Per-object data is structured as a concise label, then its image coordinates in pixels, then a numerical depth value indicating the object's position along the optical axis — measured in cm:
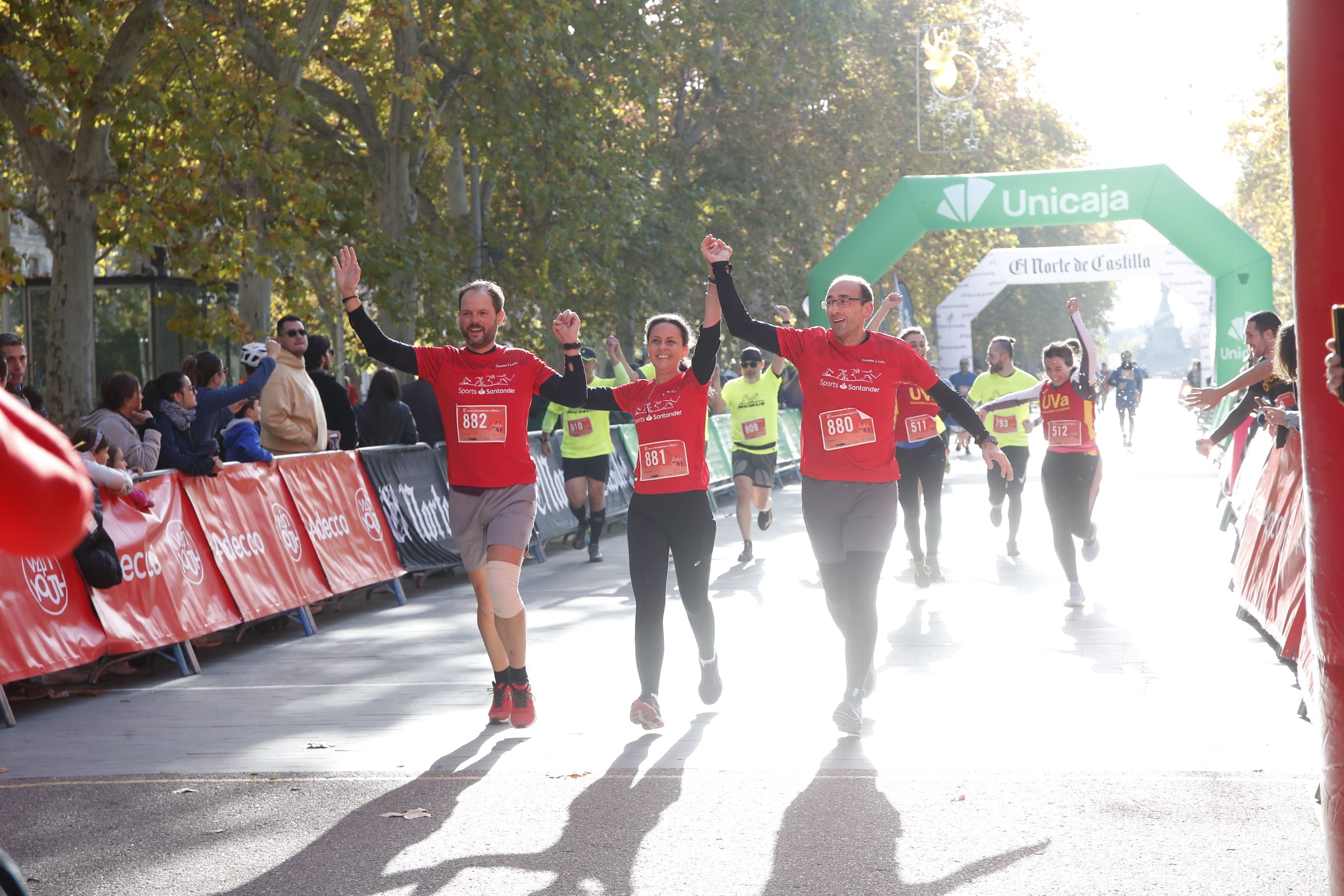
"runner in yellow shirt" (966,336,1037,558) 1256
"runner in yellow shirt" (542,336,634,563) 1380
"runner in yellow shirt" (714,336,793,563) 1347
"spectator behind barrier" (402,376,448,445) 1345
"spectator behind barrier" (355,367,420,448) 1273
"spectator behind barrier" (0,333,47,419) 927
